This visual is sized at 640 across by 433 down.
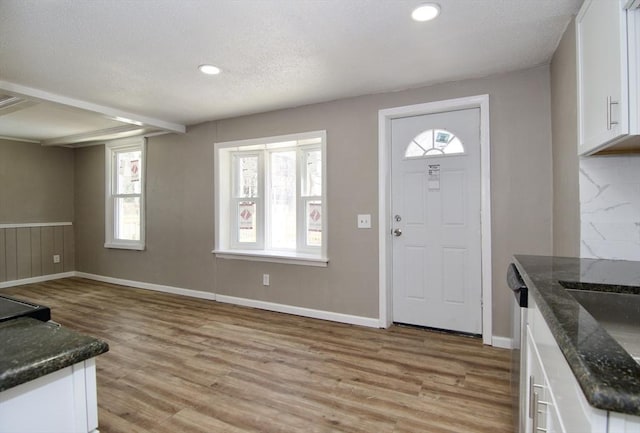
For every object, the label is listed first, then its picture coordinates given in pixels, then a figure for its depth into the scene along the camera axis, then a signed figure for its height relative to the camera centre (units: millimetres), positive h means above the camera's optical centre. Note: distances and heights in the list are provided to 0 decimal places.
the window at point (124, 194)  5316 +356
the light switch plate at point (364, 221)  3455 -57
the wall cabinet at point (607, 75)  1310 +600
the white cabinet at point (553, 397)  563 -414
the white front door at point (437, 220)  3082 -47
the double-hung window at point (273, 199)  3973 +213
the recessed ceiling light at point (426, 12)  1936 +1181
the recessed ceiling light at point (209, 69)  2743 +1195
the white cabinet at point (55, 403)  600 -353
